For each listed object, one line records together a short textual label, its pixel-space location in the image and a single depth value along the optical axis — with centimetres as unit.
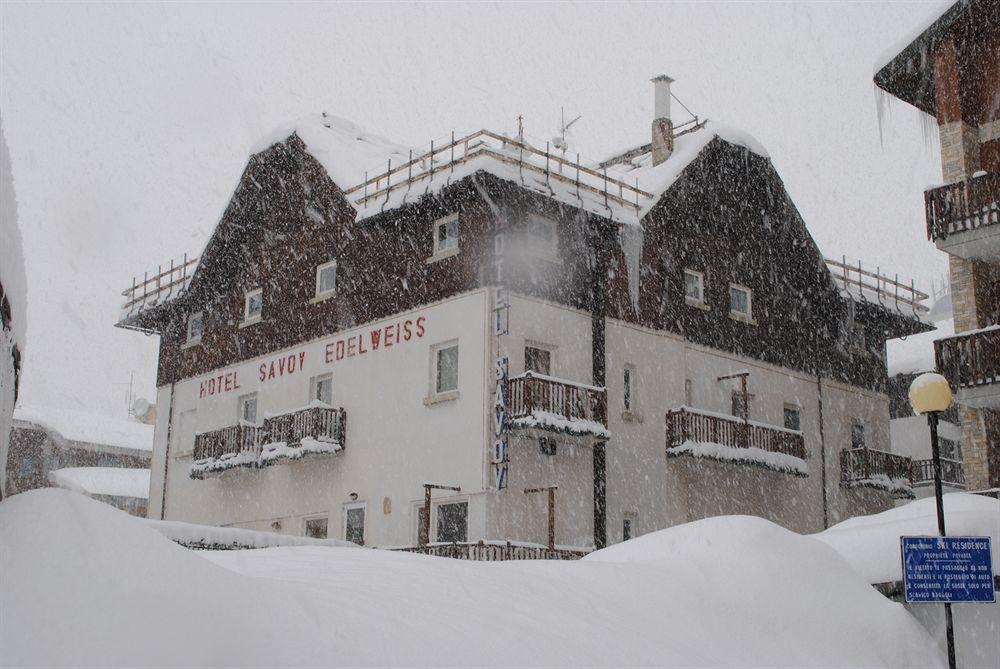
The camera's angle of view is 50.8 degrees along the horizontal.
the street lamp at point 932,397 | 1166
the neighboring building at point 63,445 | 4956
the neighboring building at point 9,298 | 490
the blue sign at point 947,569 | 1047
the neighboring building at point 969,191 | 1991
